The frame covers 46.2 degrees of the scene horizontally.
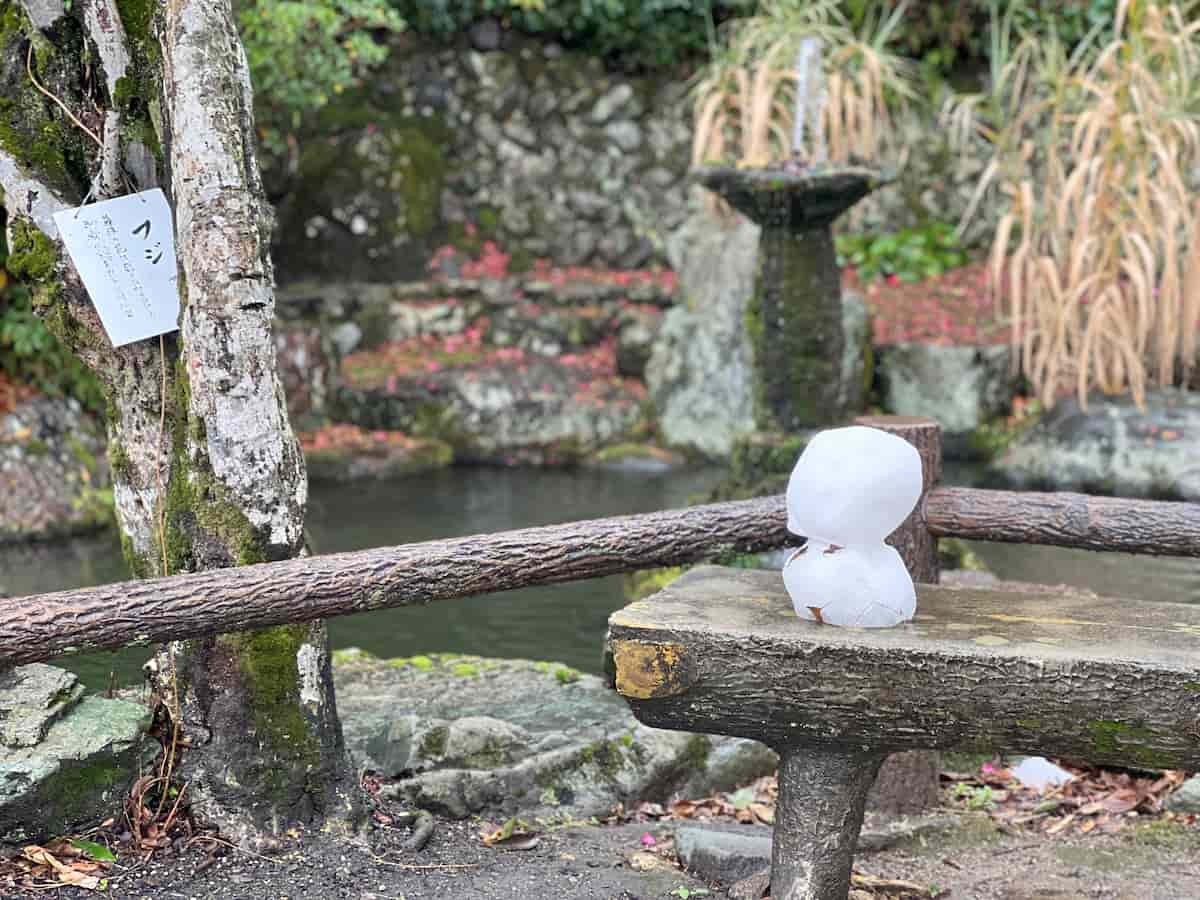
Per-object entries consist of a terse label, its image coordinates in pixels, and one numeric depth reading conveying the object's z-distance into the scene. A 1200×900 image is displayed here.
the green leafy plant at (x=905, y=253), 10.34
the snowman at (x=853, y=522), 2.49
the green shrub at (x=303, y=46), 6.27
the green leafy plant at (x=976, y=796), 3.58
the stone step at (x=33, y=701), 2.86
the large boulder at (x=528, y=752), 3.42
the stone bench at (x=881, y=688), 2.35
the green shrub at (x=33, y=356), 7.37
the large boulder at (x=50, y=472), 7.02
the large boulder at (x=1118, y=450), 7.21
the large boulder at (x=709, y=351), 8.87
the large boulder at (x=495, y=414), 8.88
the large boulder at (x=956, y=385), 8.67
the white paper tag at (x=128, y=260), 2.87
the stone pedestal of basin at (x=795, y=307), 5.47
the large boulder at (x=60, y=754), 2.78
